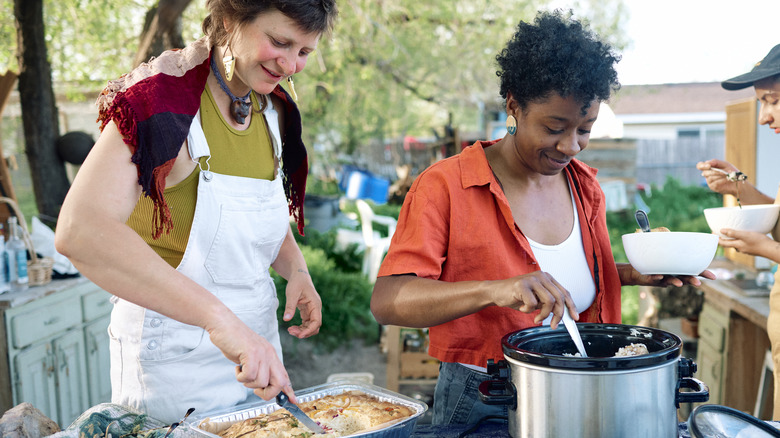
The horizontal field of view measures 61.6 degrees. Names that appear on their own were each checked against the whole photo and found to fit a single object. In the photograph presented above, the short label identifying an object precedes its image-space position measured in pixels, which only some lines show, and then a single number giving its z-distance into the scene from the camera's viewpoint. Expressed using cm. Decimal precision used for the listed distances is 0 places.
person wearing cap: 223
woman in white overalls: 128
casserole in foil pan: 134
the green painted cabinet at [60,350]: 342
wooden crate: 405
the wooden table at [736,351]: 349
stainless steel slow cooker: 116
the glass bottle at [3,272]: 352
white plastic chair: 740
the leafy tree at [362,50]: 688
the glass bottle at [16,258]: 358
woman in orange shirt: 161
